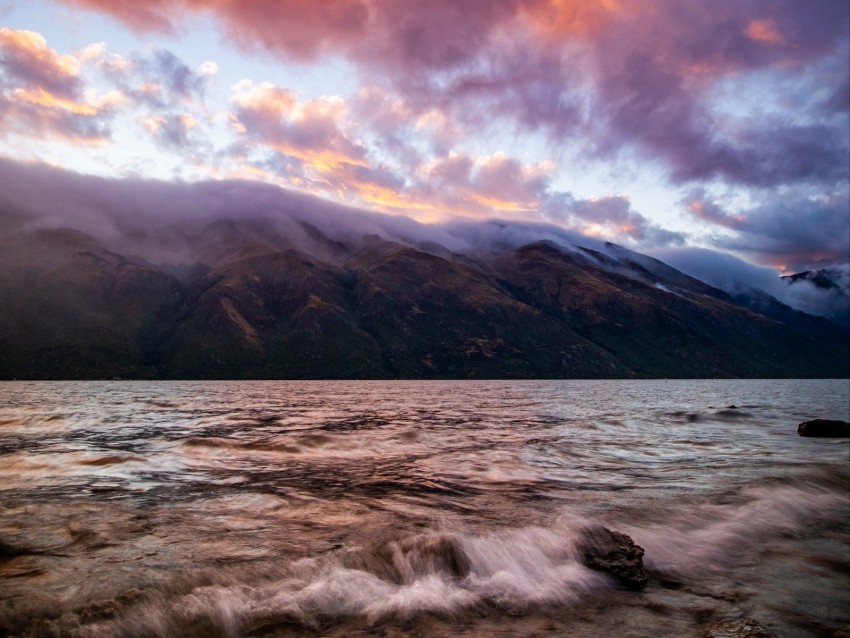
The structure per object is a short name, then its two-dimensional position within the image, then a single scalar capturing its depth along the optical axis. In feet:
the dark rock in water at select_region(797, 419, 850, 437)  131.95
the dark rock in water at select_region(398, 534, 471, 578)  35.73
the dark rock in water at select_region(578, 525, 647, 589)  34.24
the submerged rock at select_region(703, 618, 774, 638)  25.54
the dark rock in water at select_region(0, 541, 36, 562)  35.19
